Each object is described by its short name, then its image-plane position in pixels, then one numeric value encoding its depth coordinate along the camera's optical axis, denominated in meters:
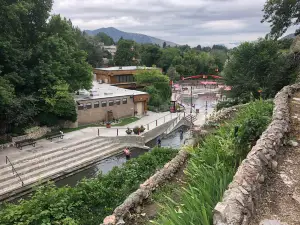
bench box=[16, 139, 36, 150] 17.12
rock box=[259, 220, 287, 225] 3.36
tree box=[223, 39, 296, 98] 16.61
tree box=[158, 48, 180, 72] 58.17
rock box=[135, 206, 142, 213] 5.79
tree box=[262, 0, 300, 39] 19.86
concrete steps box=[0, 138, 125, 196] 13.55
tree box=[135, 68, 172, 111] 33.55
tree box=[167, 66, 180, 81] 52.06
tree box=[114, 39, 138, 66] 59.06
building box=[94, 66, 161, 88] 36.84
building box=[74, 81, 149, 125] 23.28
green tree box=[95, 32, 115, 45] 133.25
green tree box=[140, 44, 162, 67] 57.59
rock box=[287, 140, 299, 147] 5.71
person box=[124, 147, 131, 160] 17.55
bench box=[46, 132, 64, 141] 18.98
